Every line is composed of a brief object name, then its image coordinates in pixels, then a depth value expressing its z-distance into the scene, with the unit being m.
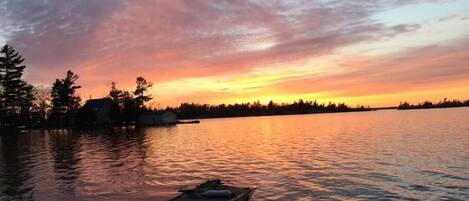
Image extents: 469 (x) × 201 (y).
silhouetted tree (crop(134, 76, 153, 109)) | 149.88
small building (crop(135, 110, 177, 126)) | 142.75
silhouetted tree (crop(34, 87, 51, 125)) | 155.91
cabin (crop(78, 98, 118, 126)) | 128.62
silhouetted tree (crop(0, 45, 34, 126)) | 100.88
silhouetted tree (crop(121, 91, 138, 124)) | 139.25
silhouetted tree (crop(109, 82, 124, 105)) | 150.50
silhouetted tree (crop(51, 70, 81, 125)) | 138.50
